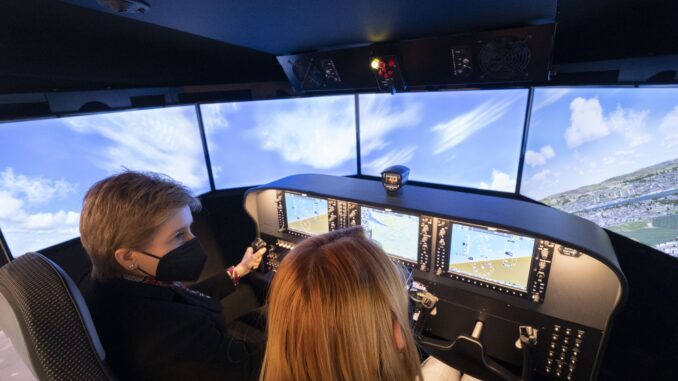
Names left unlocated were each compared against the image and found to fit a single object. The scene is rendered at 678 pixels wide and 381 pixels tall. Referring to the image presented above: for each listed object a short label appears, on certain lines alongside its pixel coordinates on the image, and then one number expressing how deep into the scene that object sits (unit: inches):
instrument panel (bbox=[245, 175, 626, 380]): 43.6
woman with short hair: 31.4
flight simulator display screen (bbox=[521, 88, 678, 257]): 48.0
